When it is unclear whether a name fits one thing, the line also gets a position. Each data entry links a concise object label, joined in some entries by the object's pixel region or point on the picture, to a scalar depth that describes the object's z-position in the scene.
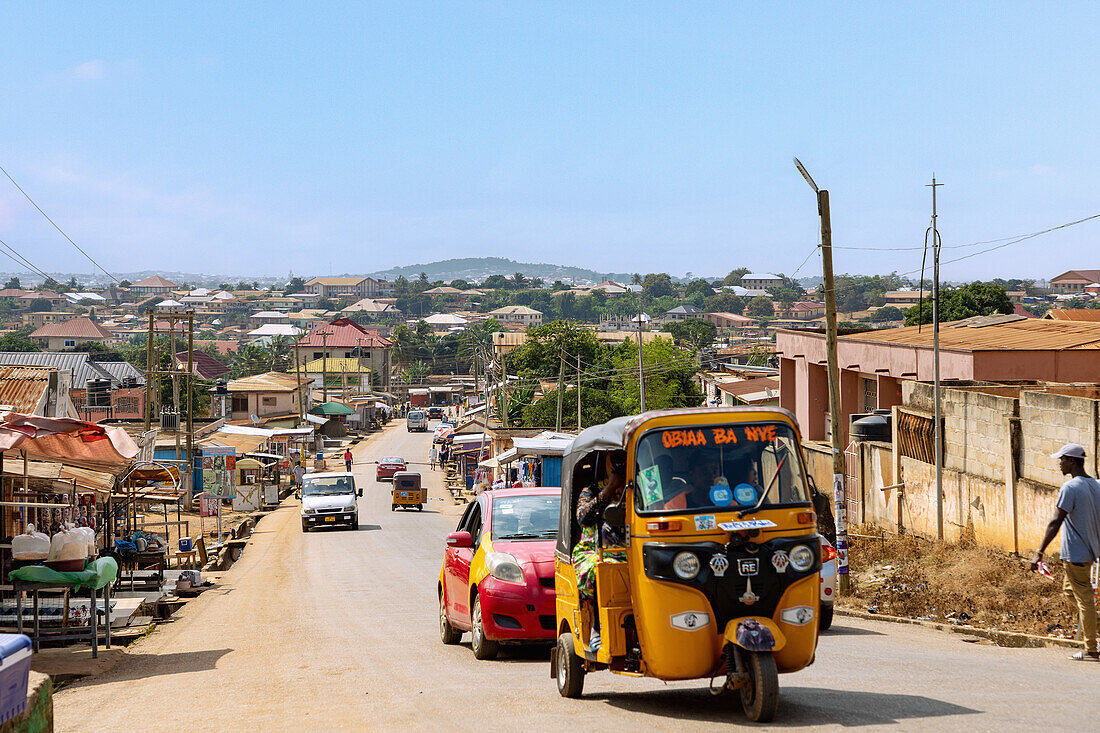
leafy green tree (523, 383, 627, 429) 71.75
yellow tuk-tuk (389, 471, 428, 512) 46.53
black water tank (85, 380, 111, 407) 77.06
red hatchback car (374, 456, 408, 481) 62.75
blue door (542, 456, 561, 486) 38.38
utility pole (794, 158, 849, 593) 16.06
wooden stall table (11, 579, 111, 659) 12.05
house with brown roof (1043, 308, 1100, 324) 54.81
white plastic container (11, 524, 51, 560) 11.73
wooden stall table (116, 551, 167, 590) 20.95
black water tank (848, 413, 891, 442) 24.66
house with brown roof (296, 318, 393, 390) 152.25
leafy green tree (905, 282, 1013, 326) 65.25
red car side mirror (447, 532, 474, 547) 11.52
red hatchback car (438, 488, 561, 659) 10.65
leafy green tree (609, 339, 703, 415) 79.00
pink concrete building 26.33
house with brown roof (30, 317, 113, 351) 172.25
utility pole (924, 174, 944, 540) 19.36
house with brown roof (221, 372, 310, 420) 85.06
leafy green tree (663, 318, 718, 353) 164.12
